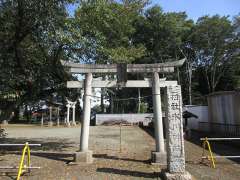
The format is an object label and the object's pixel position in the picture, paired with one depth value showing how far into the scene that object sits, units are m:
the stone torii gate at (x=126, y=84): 6.03
